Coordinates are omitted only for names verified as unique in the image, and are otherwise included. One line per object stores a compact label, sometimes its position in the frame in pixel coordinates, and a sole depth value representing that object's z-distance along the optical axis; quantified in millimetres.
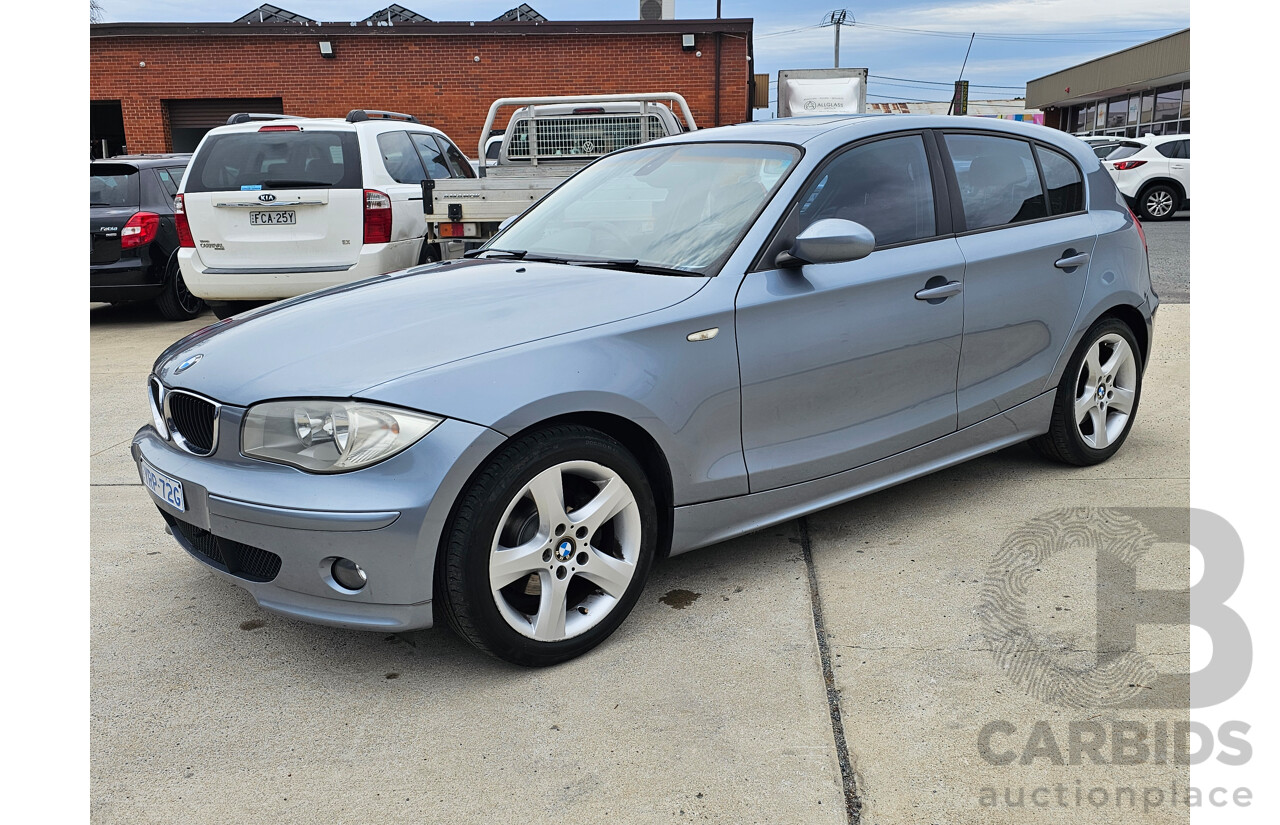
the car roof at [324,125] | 8156
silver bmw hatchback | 2752
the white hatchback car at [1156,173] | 19391
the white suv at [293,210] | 7805
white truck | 9609
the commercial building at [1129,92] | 34688
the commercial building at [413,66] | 22766
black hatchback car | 9406
